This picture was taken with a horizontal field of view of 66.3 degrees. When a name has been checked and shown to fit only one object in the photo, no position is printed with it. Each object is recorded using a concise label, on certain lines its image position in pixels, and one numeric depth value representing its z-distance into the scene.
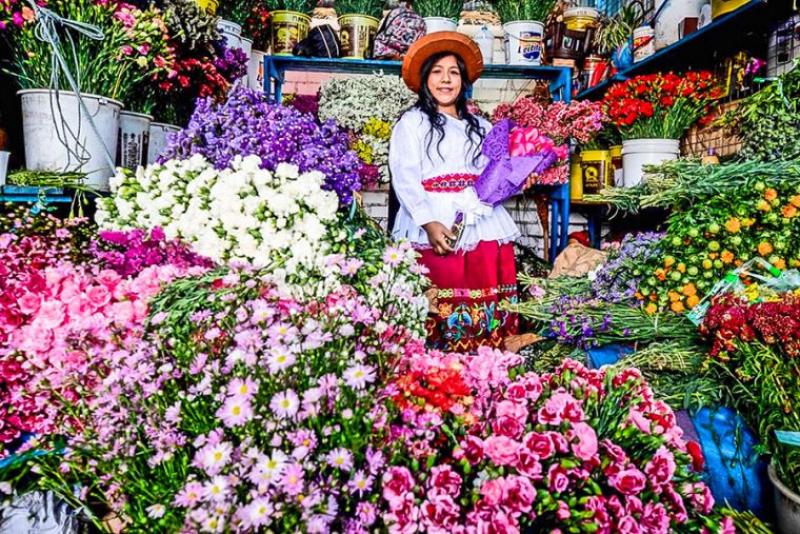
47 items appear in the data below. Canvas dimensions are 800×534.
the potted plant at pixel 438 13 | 5.10
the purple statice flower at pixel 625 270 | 2.74
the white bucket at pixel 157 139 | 3.21
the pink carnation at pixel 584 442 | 1.13
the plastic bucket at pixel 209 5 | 3.84
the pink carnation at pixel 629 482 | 1.11
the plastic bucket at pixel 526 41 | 5.12
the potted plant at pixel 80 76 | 2.36
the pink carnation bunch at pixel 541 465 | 1.06
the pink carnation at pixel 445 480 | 1.09
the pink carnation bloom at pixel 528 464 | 1.08
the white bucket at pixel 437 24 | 5.09
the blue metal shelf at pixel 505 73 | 5.02
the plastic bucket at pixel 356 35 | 5.11
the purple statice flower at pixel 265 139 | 2.00
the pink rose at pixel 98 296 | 1.43
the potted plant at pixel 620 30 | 4.70
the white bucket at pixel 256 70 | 5.00
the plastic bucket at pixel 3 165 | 2.37
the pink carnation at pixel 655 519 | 1.11
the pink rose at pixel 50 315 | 1.39
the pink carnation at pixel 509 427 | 1.16
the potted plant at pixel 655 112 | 3.79
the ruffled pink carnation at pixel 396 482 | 1.06
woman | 3.30
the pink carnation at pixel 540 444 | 1.11
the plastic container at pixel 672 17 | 3.95
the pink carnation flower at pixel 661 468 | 1.15
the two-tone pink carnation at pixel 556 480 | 1.10
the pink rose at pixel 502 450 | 1.10
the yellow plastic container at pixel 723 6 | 3.17
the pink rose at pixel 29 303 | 1.48
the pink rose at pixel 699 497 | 1.22
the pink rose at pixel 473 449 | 1.15
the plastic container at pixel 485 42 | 5.11
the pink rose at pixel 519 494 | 1.05
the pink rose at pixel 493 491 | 1.05
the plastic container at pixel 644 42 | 4.32
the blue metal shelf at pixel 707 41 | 3.16
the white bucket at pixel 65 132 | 2.42
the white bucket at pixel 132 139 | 2.84
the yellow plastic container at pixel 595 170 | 4.59
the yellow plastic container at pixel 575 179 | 4.91
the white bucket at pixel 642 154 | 3.92
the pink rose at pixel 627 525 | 1.08
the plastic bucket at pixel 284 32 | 5.14
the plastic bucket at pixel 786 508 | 1.52
